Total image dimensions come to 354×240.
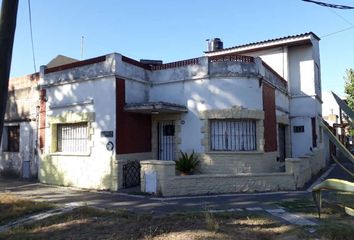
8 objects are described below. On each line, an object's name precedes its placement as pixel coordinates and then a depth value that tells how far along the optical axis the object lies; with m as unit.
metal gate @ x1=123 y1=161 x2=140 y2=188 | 12.55
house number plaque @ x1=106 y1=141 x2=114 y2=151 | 12.32
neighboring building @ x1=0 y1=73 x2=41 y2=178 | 15.48
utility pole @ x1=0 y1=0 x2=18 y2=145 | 5.26
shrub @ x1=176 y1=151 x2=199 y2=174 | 12.67
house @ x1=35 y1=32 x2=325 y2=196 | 12.13
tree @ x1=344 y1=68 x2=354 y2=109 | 27.38
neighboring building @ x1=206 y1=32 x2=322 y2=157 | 18.42
